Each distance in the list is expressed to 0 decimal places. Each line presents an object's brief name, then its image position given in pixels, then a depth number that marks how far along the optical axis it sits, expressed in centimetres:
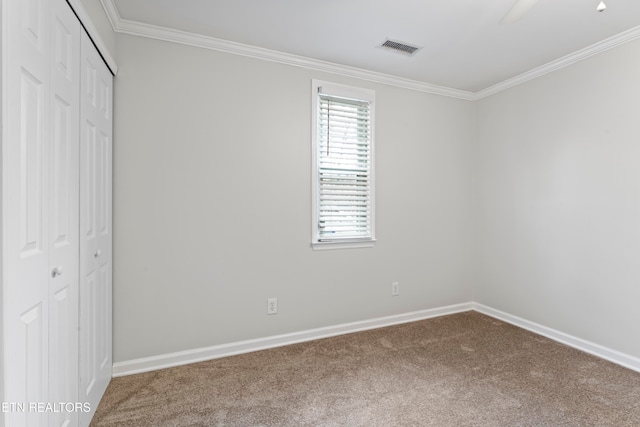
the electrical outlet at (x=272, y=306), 287
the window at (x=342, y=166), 306
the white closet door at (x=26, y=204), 103
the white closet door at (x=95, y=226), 172
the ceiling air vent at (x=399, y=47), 270
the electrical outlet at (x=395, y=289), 344
